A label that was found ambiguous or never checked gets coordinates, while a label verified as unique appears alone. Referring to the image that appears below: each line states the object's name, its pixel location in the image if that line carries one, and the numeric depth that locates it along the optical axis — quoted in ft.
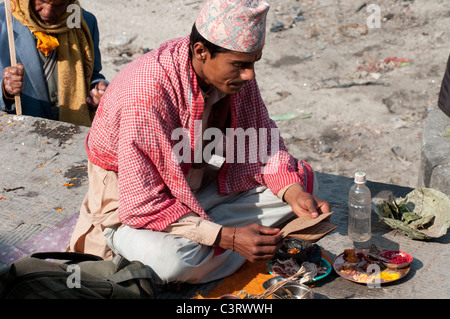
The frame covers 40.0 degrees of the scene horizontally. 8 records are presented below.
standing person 17.17
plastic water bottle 13.06
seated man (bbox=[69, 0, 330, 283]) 10.78
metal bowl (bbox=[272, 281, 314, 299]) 10.75
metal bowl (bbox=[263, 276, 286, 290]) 11.27
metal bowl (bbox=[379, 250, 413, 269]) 11.67
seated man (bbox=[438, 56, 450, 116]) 17.46
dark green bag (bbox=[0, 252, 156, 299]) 9.04
